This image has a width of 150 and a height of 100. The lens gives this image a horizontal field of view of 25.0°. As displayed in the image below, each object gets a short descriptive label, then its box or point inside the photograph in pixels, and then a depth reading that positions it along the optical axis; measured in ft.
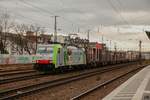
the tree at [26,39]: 269.11
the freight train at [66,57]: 98.27
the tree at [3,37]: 226.17
